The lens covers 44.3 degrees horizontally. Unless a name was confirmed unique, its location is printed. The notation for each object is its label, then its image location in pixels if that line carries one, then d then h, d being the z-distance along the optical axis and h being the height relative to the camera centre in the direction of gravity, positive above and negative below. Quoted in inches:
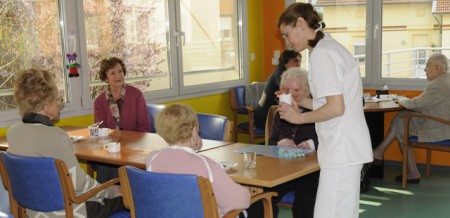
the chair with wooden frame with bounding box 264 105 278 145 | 154.9 -20.4
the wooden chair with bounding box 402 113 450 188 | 197.3 -36.0
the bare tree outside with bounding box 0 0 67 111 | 173.5 +4.1
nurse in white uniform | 97.1 -11.9
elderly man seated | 198.4 -21.7
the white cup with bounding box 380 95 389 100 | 224.7 -21.2
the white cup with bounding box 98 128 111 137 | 155.1 -22.4
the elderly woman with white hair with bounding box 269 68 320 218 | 128.0 -22.9
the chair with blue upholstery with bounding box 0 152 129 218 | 108.5 -26.2
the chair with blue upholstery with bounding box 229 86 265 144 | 231.5 -29.0
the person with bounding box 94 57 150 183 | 174.6 -16.8
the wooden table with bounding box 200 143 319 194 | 100.7 -23.5
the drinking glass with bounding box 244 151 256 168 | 110.4 -22.3
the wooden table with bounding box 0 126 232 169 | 127.0 -23.9
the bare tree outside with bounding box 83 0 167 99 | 198.5 +5.6
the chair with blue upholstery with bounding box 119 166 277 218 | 89.2 -23.6
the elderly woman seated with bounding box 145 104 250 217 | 94.4 -18.8
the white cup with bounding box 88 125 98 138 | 155.1 -22.3
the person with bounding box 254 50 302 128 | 210.5 -12.7
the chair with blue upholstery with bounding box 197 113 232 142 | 148.7 -21.3
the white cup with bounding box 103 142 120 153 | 132.7 -22.9
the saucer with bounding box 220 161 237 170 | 109.7 -23.0
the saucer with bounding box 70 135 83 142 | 151.7 -23.7
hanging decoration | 187.0 -2.2
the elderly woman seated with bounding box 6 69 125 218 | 113.5 -17.1
